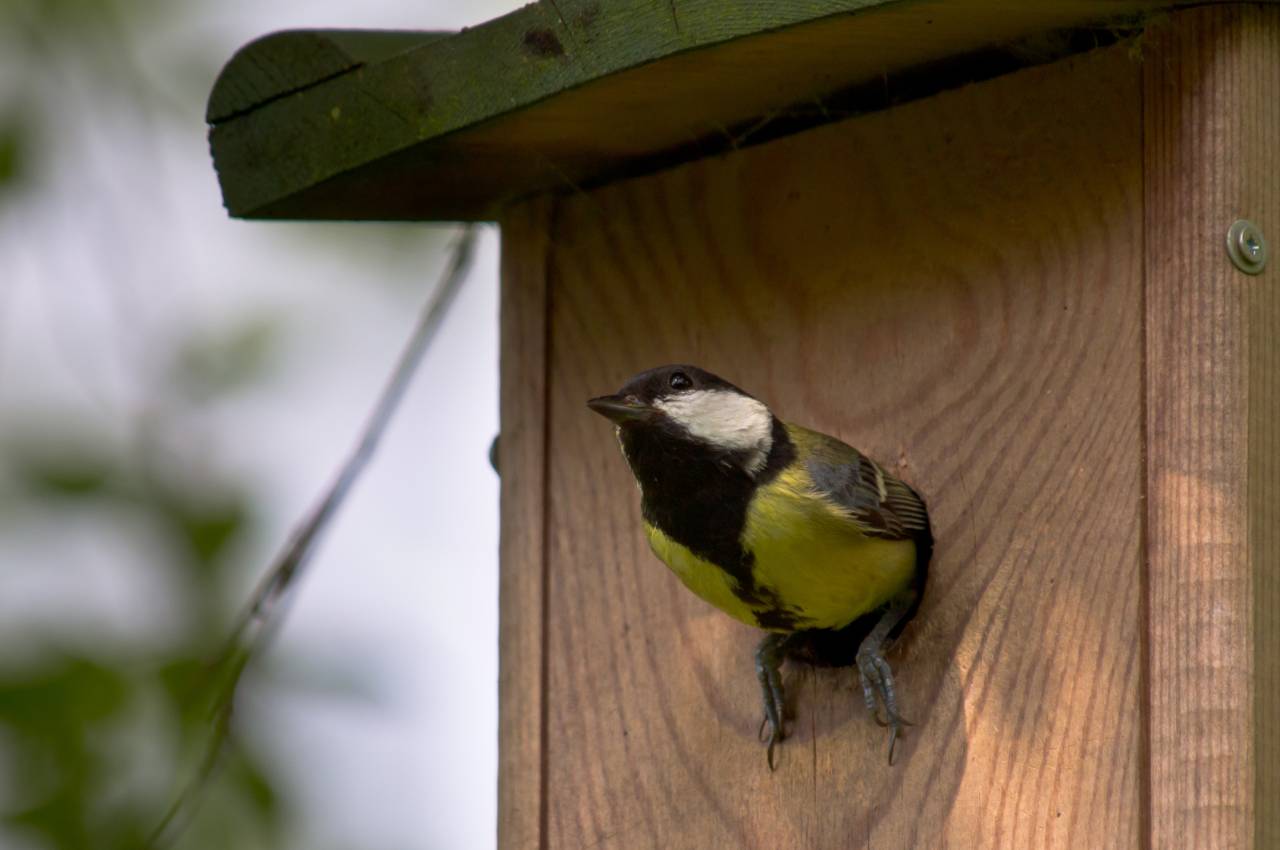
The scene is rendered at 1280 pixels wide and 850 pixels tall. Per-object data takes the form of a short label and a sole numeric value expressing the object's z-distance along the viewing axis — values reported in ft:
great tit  15.35
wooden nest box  13.85
